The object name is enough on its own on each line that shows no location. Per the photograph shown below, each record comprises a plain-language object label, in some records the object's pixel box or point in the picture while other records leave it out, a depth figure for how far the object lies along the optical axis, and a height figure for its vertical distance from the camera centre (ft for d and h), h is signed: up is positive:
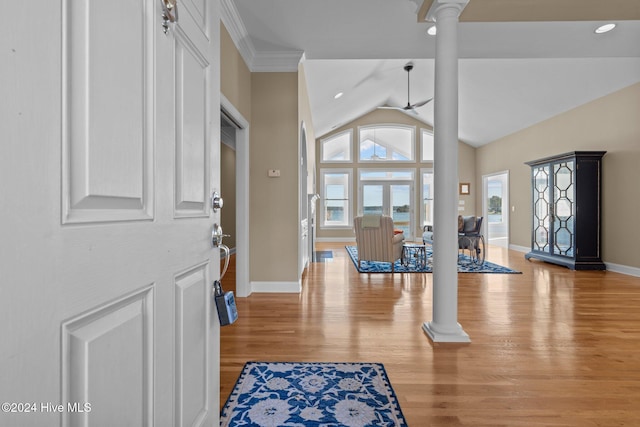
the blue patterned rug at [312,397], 5.08 -3.18
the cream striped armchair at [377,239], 16.57 -1.35
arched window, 32.81 +7.06
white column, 8.19 +1.17
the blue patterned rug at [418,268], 16.88 -2.98
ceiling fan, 20.49 +9.80
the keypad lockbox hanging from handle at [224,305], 3.84 -1.08
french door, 32.81 +1.22
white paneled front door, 1.43 +0.00
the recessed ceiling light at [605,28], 10.03 +5.71
